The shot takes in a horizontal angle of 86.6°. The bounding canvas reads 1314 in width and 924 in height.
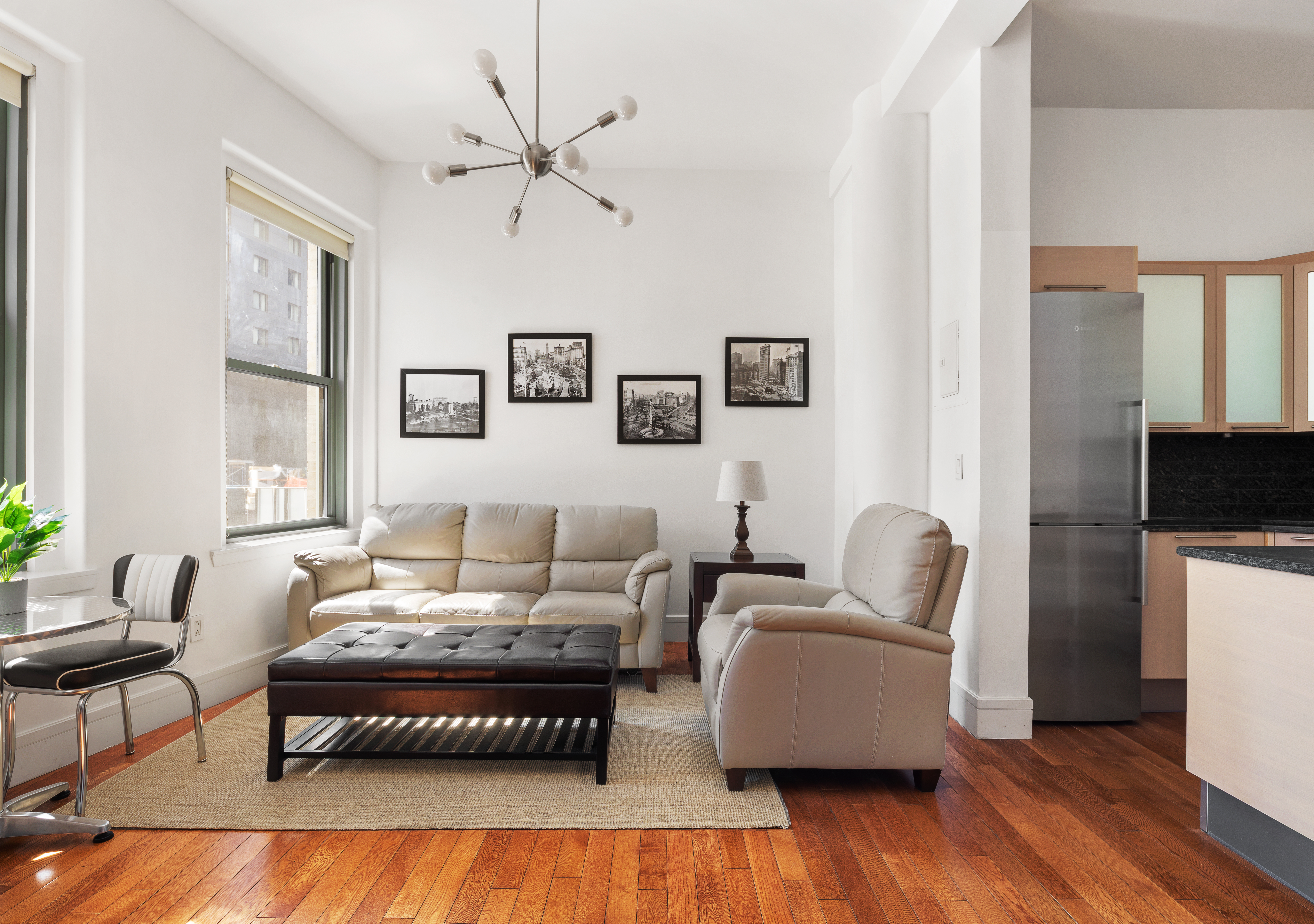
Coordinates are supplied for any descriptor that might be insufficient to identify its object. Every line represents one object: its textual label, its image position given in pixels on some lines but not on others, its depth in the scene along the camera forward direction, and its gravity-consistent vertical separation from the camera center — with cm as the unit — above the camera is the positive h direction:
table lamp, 382 -13
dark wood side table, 370 -59
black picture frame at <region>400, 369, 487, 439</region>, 465 +35
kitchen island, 178 -66
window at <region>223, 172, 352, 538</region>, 370 +47
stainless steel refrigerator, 305 -10
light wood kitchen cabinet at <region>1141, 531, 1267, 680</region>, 324 -67
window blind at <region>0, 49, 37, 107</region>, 251 +142
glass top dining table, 184 -45
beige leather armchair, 231 -73
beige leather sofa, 358 -61
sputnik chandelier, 226 +115
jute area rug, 220 -113
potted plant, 192 -23
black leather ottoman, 243 -80
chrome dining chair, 212 -63
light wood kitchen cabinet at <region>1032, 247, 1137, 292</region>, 330 +93
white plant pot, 193 -38
